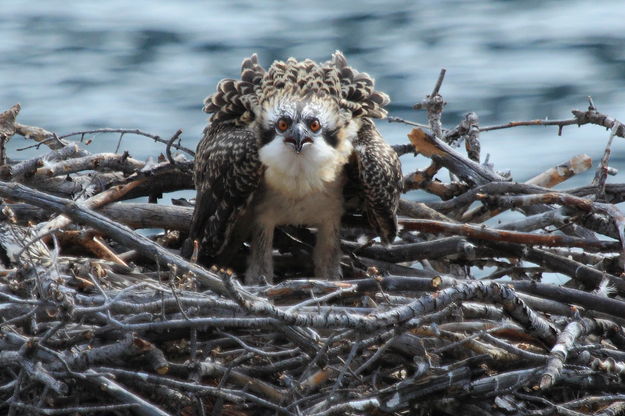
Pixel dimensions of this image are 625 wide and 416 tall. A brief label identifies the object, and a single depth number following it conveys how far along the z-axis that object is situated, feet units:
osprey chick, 40.93
